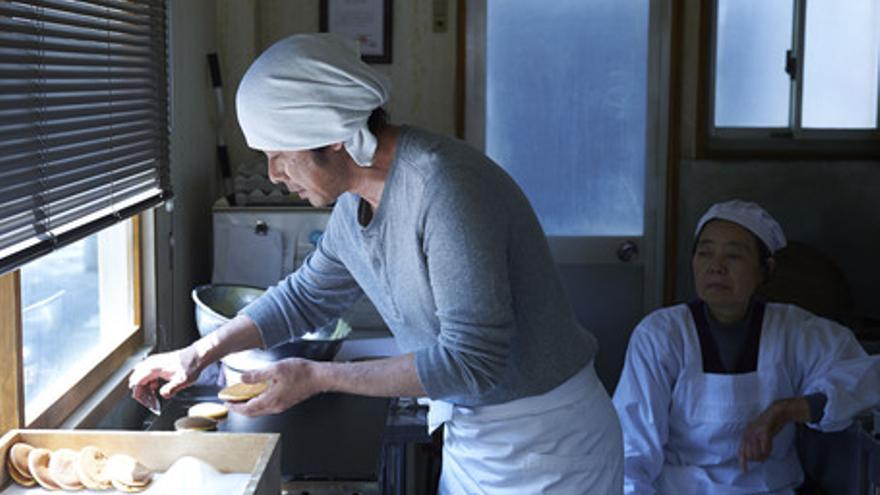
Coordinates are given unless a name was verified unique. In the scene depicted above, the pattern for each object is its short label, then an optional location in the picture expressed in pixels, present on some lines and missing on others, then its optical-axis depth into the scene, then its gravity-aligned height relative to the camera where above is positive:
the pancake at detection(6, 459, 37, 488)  1.73 -0.57
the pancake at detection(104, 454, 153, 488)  1.69 -0.55
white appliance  3.18 -0.36
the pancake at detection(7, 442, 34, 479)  1.73 -0.54
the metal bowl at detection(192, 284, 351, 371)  2.26 -0.48
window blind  1.68 -0.01
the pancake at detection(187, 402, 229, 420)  2.11 -0.57
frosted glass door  3.89 -0.02
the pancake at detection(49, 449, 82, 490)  1.70 -0.55
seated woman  2.49 -0.59
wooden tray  1.73 -0.52
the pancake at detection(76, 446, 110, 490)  1.69 -0.55
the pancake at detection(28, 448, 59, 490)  1.71 -0.55
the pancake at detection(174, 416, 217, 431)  2.01 -0.57
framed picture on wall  3.81 +0.33
